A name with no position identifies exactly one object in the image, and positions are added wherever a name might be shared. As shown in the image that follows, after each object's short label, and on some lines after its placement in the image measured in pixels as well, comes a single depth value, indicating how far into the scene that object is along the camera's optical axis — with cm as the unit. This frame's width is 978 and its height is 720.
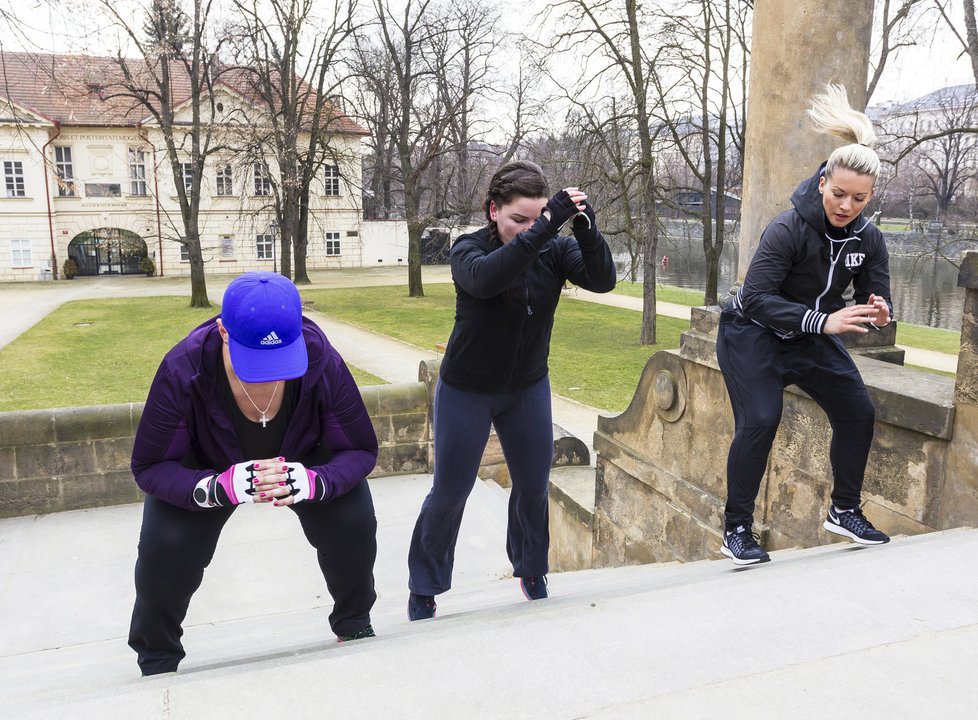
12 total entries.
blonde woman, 304
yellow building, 3684
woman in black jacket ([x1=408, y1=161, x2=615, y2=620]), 289
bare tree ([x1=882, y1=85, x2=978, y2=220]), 1388
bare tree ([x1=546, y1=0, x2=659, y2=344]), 1769
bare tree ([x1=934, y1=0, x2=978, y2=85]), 1334
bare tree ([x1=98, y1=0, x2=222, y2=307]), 2433
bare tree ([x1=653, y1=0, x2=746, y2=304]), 1858
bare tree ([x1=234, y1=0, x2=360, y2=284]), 2802
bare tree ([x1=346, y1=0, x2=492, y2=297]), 2952
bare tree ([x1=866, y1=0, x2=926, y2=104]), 1495
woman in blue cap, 254
